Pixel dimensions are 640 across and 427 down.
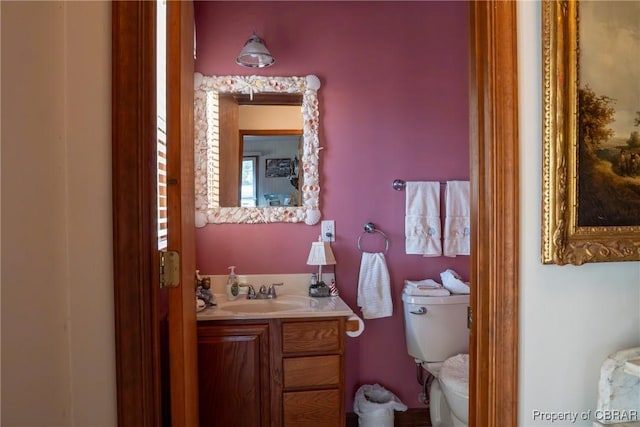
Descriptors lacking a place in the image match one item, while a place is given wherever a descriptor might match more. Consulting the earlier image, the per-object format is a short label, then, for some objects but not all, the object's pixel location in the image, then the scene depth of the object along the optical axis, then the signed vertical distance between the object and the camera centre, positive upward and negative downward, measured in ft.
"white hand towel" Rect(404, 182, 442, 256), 7.72 -0.23
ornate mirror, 7.49 +1.04
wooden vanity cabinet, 5.91 -2.44
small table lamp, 7.29 -0.82
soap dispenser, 7.25 -1.37
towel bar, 7.83 +0.48
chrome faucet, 7.30 -1.51
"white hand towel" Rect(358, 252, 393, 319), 7.51 -1.49
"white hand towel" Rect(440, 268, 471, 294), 7.47 -1.42
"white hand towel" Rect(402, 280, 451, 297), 7.30 -1.53
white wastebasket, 7.22 -3.63
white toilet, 7.22 -2.27
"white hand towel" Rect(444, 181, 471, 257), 7.80 -0.19
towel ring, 7.80 -0.42
